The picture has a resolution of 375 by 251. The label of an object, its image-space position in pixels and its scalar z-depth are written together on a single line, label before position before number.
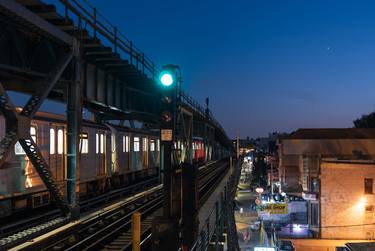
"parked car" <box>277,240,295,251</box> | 28.97
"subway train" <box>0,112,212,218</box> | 12.80
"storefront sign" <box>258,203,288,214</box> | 30.77
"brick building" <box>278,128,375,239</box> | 30.38
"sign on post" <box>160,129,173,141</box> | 8.58
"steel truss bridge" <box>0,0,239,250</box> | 9.74
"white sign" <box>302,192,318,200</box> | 32.75
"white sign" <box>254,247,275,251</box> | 27.14
